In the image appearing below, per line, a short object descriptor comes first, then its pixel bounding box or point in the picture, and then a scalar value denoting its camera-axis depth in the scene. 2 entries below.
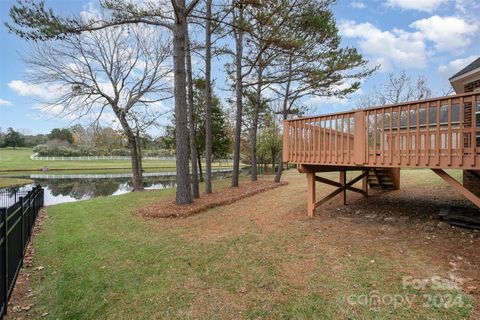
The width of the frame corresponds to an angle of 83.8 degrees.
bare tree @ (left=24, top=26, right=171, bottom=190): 13.27
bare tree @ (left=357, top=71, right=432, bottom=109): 28.83
